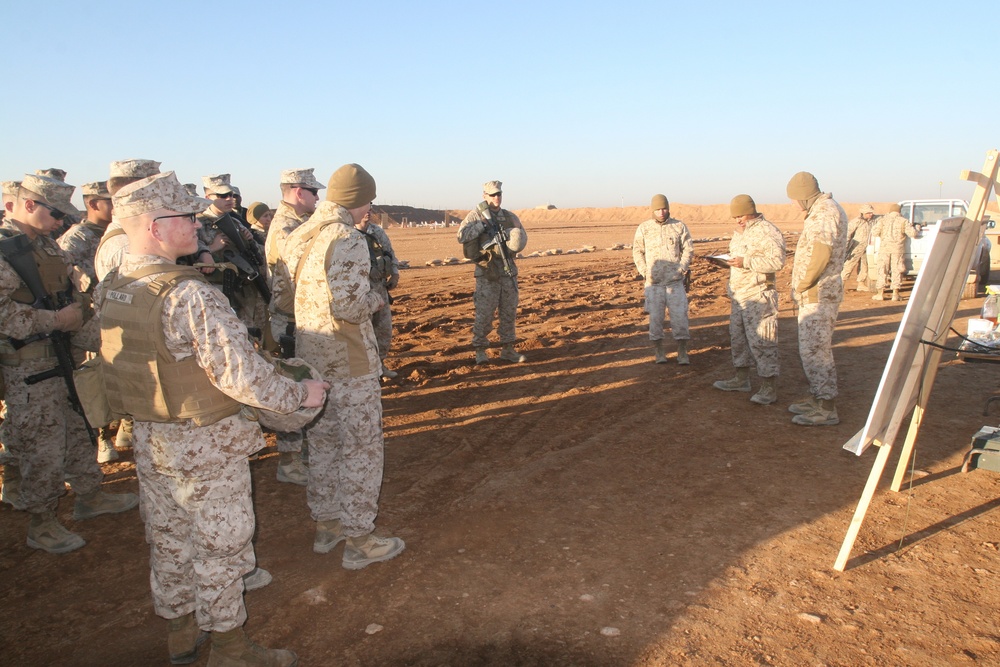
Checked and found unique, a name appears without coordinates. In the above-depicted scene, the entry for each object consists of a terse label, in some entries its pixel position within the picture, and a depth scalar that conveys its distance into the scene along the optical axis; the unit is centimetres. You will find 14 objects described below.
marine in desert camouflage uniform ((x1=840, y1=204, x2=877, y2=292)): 1302
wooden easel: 363
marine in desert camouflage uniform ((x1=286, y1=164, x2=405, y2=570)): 376
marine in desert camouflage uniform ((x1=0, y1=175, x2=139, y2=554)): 429
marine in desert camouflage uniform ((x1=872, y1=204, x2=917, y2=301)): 1334
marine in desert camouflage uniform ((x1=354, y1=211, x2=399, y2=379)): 680
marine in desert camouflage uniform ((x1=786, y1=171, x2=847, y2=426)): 597
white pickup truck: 1409
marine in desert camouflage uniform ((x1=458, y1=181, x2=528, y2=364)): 869
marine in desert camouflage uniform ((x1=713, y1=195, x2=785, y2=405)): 680
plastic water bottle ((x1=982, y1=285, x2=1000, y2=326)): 663
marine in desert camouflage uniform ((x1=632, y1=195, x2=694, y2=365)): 845
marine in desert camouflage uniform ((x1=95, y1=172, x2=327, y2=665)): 272
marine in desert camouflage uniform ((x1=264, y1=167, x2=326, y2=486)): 461
